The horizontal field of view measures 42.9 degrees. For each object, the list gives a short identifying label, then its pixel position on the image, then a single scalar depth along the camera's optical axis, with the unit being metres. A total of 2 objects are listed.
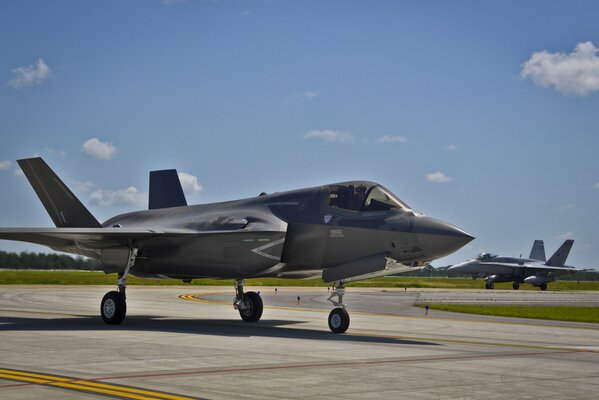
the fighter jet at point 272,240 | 17.94
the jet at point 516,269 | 78.25
